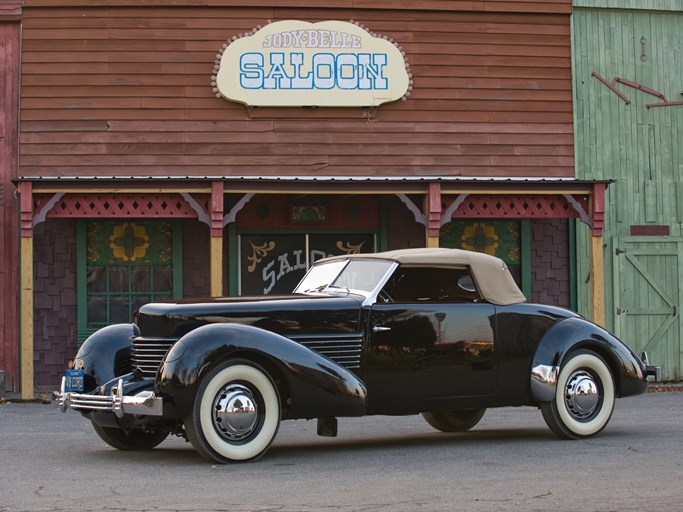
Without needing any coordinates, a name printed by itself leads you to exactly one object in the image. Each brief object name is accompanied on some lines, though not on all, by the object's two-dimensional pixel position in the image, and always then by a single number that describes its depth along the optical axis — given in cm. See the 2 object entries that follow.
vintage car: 793
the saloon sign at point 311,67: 1769
